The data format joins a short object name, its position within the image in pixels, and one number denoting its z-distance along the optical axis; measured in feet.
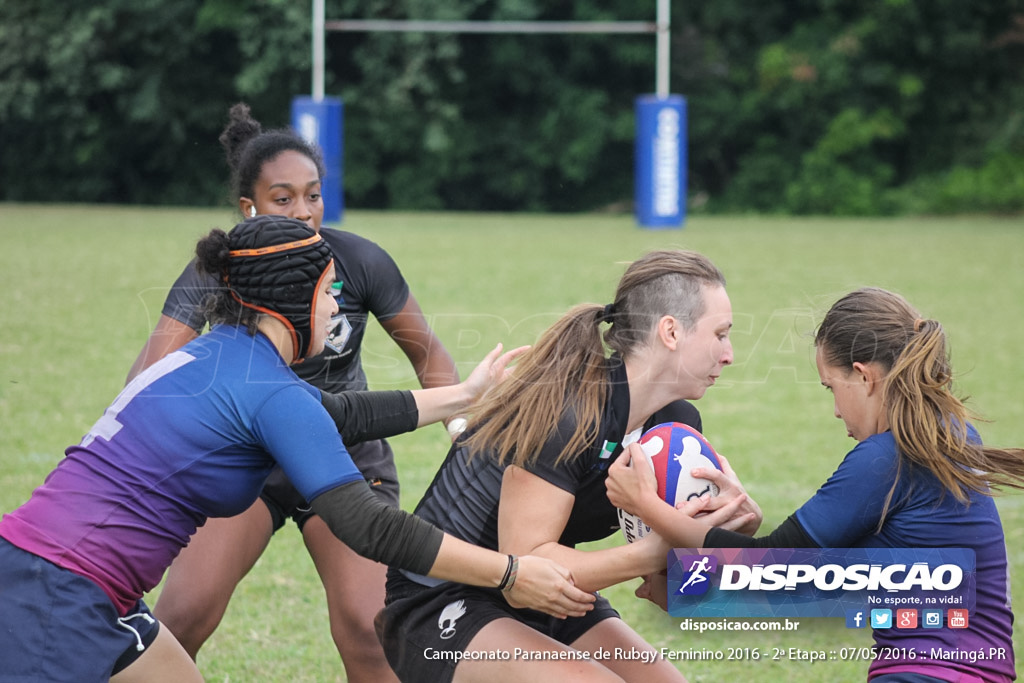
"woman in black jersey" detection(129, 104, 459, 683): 23.98
